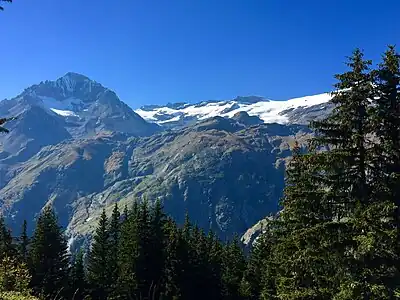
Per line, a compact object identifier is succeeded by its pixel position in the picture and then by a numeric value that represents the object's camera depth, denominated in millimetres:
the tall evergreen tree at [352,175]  15953
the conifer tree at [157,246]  48594
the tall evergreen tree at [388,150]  16125
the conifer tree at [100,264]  51406
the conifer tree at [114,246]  51125
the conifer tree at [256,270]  48591
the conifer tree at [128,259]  45531
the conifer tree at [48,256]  47031
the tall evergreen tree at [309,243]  17531
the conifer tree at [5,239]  46691
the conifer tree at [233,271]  63188
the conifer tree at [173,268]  48500
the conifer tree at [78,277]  52469
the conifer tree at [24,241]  57069
